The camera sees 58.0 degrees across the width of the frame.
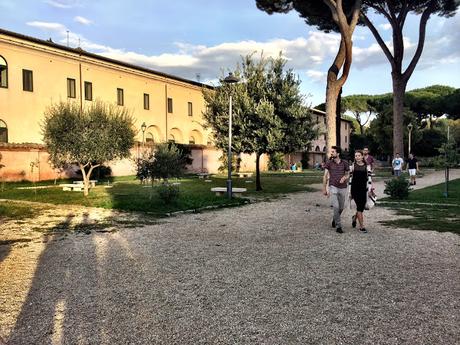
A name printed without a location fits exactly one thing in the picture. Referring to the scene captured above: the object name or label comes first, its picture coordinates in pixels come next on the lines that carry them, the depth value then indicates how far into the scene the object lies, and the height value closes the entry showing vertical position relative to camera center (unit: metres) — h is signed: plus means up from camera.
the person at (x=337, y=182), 9.17 -0.44
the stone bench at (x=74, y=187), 20.46 -0.97
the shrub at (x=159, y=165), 14.87 +0.03
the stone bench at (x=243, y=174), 35.03 -0.87
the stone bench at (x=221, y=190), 17.29 -1.08
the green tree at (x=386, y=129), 50.53 +4.00
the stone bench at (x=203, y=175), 33.51 -0.84
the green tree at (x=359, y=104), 79.94 +11.09
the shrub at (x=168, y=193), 13.77 -0.92
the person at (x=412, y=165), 22.34 -0.25
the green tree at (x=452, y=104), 59.56 +8.08
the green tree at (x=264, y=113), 19.55 +2.43
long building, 28.42 +6.38
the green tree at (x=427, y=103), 63.06 +8.86
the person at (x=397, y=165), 22.52 -0.23
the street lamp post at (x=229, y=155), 15.68 +0.34
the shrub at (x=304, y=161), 59.25 +0.25
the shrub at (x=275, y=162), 49.75 +0.14
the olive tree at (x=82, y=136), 16.72 +1.30
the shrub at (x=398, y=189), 16.14 -1.10
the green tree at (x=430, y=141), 58.97 +2.74
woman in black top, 9.19 -0.48
